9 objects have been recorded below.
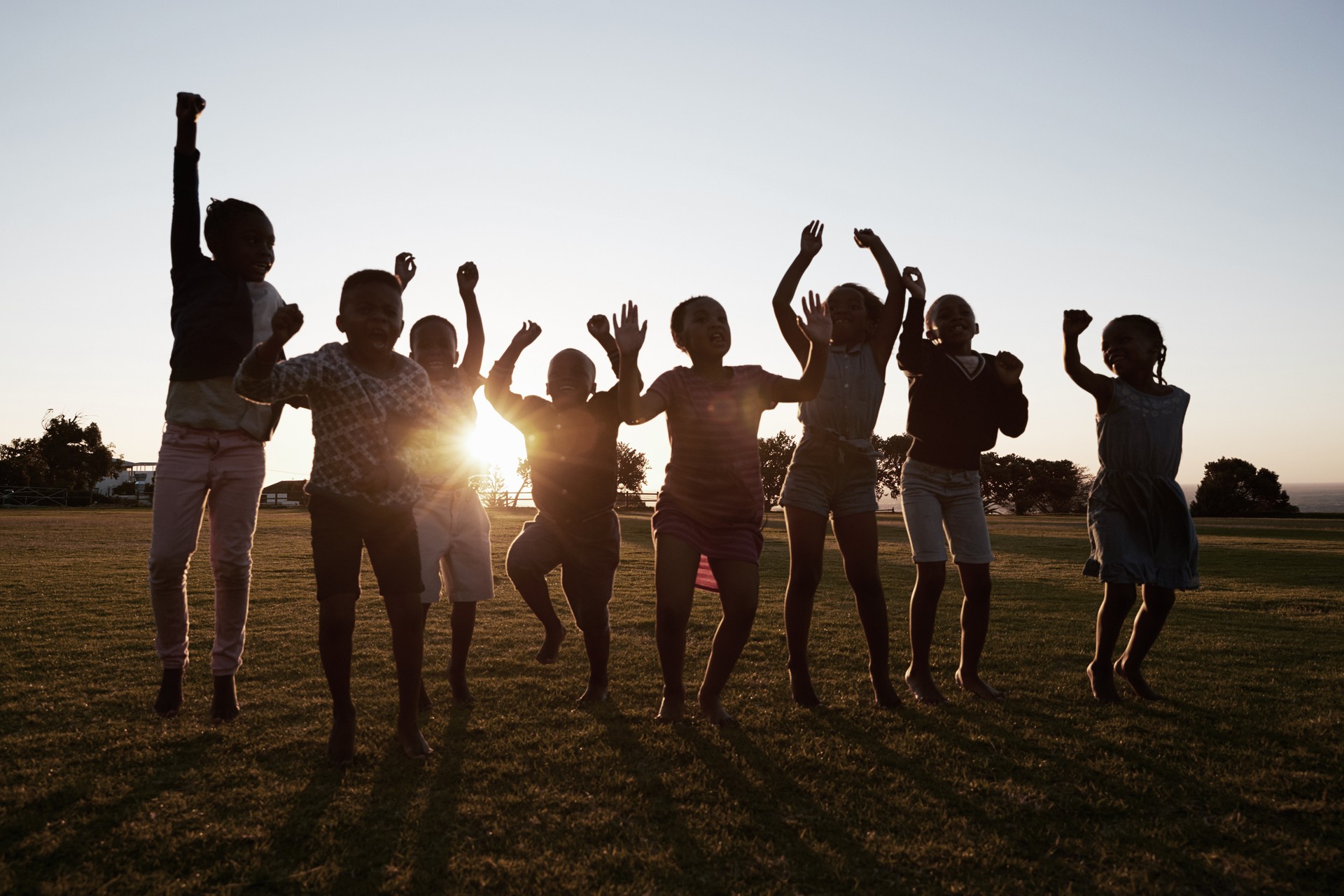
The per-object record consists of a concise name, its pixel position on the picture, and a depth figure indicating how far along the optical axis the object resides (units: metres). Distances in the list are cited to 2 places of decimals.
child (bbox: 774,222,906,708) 4.67
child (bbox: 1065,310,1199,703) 4.88
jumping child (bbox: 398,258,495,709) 4.73
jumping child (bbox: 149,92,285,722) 4.21
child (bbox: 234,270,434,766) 3.52
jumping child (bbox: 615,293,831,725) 4.29
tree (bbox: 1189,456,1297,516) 67.88
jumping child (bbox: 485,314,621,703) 5.02
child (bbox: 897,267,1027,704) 4.96
